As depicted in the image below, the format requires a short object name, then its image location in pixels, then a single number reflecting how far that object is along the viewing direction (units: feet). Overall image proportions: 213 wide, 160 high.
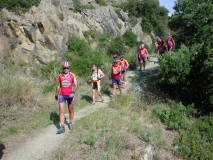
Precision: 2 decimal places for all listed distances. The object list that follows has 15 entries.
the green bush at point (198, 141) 21.50
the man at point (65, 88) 19.81
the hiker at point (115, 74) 30.35
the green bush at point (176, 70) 29.25
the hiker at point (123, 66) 35.91
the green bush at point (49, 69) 37.68
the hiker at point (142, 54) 41.09
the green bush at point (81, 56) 42.15
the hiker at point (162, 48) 43.52
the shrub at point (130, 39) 69.86
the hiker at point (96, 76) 29.35
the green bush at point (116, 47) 57.36
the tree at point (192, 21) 37.11
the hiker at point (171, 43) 41.01
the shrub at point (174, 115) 25.40
